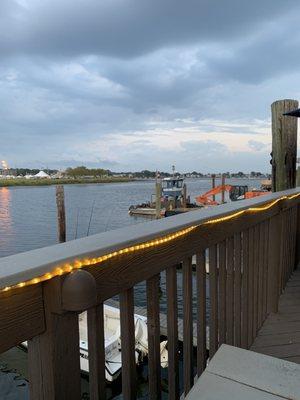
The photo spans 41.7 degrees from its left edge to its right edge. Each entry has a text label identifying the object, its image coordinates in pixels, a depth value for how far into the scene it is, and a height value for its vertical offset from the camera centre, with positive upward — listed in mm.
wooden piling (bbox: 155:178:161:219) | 25031 -2077
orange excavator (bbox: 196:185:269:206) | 30305 -2512
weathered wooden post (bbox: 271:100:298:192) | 4586 +250
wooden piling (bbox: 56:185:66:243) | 17484 -1854
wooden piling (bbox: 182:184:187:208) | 31777 -2597
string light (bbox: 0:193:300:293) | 998 -279
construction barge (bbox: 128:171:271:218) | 30441 -2702
